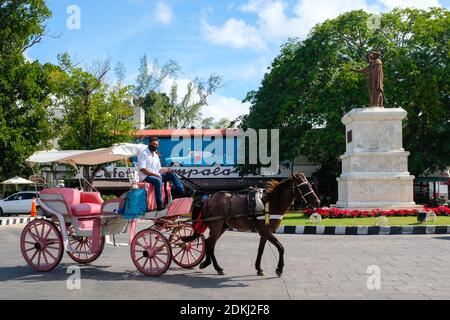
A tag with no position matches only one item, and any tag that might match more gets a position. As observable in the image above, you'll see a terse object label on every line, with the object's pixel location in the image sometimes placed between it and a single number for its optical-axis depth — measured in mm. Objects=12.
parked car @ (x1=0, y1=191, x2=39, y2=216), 35875
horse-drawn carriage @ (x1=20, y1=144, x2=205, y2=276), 9695
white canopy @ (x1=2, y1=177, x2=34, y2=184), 37612
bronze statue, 25594
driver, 9969
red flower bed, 22344
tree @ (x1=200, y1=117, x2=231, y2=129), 60203
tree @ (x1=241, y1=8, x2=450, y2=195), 35625
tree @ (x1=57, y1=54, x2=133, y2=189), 38000
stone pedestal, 24312
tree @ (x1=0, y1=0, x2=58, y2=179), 34719
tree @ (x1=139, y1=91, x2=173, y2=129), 59312
